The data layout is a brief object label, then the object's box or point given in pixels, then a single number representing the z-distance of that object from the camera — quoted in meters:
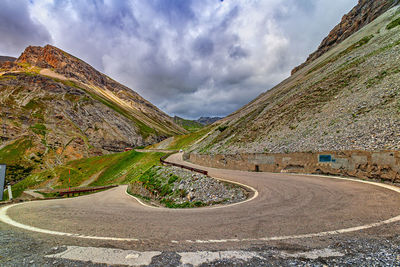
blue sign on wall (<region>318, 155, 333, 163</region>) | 15.31
